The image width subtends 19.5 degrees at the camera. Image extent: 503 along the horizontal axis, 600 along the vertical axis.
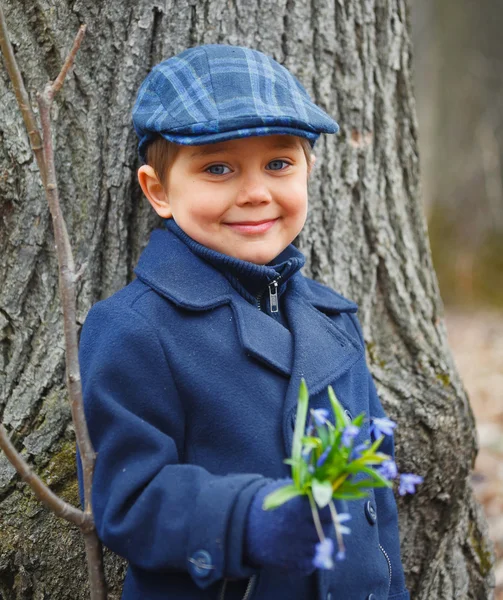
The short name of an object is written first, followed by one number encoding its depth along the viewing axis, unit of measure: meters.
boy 1.06
